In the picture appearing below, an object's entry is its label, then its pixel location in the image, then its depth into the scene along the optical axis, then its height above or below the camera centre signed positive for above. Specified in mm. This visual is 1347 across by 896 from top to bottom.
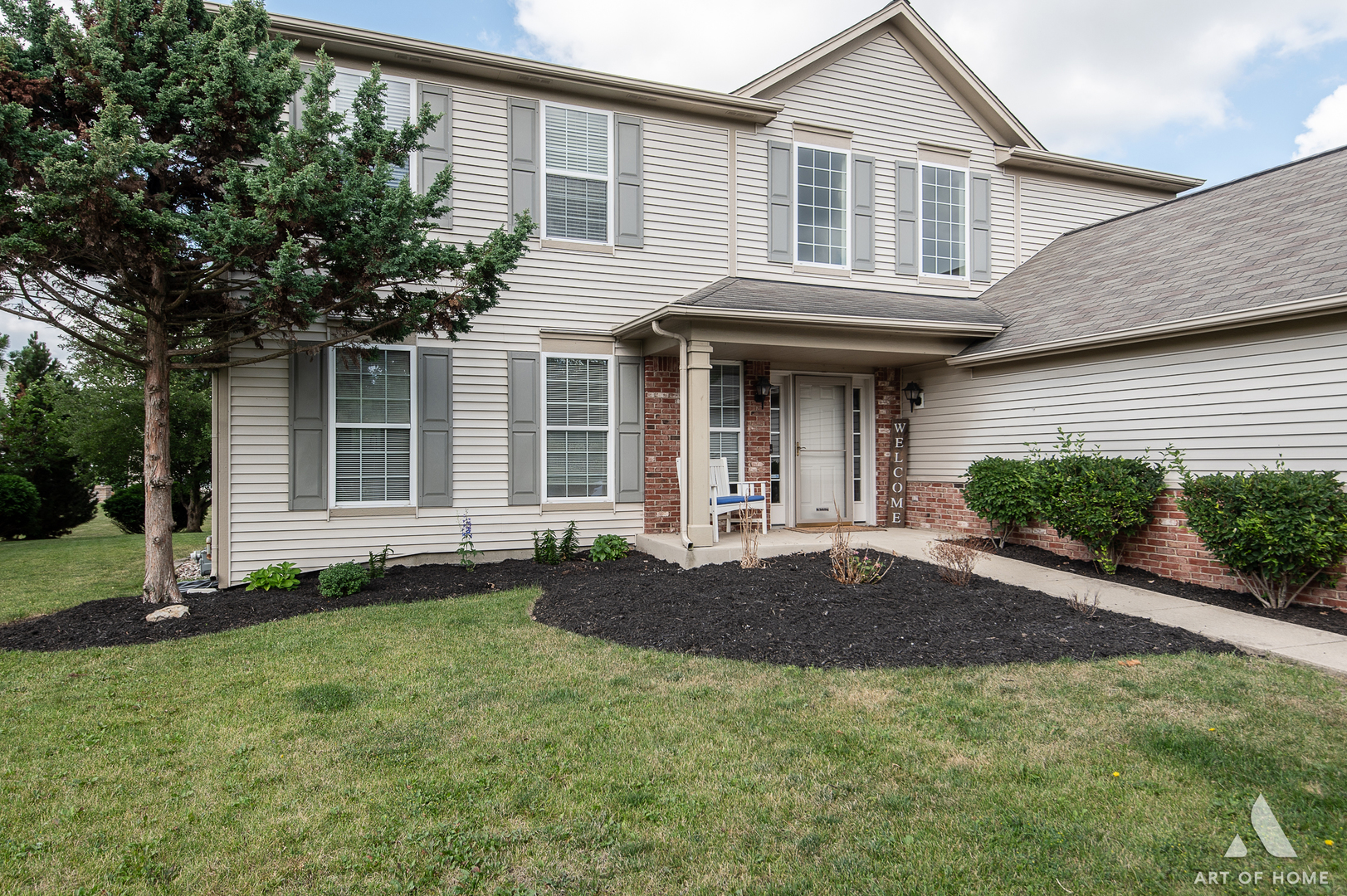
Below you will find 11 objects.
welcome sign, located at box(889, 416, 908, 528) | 10461 -309
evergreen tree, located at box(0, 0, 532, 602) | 5645 +2155
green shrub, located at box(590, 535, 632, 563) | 8523 -1064
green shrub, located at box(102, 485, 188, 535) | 15672 -1018
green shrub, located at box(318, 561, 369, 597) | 7062 -1190
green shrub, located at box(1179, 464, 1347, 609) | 5512 -545
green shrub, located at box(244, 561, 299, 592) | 7422 -1231
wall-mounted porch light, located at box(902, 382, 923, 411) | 10281 +906
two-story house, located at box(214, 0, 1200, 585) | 7875 +1753
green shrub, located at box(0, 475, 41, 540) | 13656 -868
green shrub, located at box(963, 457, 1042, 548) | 8008 -408
